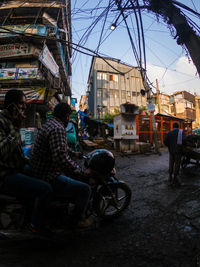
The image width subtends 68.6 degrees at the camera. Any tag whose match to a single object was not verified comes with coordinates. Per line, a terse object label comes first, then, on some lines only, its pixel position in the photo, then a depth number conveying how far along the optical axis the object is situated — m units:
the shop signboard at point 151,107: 9.11
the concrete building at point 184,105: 37.38
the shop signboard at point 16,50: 14.83
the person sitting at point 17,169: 1.66
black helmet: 2.38
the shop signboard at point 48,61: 13.18
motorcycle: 1.76
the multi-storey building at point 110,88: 30.54
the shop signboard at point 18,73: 13.61
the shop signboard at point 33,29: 14.82
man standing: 4.51
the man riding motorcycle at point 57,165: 1.81
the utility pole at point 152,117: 9.41
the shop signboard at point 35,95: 12.28
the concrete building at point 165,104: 39.09
